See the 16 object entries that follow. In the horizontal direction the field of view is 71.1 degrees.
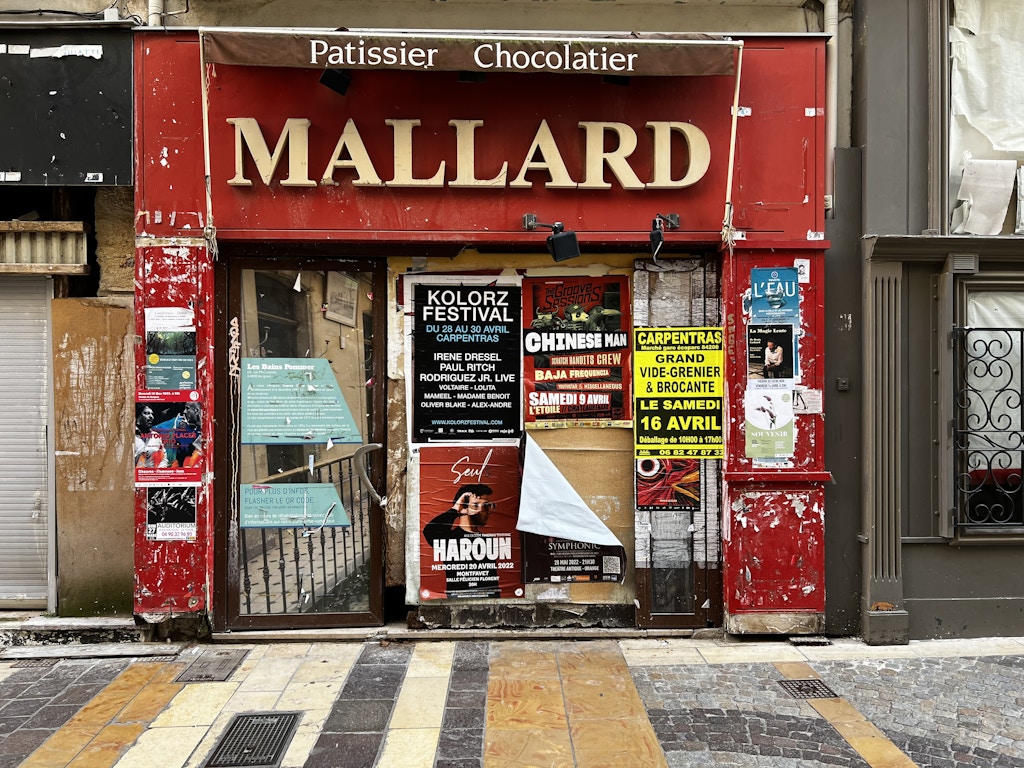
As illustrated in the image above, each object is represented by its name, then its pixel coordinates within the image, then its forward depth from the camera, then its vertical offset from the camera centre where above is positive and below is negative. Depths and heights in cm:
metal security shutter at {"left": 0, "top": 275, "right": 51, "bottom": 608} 567 -34
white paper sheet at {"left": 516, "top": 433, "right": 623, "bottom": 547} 552 -98
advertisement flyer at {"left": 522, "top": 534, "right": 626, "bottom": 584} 562 -142
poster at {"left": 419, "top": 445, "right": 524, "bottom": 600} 562 -111
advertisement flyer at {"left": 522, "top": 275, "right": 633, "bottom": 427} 567 +19
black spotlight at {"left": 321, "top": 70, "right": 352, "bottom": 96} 525 +222
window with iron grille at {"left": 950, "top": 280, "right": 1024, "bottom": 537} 563 -29
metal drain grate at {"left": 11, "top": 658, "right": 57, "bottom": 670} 511 -199
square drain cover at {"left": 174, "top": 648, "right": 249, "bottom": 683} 486 -199
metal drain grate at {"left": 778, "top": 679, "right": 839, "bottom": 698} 460 -203
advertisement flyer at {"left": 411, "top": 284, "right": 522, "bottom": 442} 566 +7
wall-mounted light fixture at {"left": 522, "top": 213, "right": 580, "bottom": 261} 516 +97
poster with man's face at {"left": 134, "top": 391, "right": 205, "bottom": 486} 532 -43
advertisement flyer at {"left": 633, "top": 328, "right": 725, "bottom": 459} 561 -10
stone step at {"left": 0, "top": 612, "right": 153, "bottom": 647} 536 -186
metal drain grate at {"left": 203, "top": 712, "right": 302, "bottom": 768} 385 -202
